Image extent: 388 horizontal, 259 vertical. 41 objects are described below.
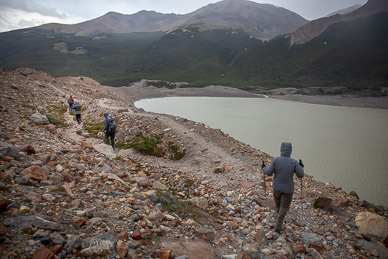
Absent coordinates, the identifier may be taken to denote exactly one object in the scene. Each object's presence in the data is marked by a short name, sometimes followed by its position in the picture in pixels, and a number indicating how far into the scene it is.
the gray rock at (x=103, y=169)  7.45
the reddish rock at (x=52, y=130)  11.78
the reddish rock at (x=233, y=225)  6.52
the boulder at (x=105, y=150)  10.76
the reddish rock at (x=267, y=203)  7.80
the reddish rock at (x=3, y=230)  3.53
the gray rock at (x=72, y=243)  3.81
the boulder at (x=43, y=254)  3.39
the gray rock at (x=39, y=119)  13.02
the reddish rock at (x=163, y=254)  4.34
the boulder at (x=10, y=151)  5.97
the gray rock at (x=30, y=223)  3.86
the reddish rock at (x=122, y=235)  4.46
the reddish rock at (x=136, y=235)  4.63
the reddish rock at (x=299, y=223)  7.05
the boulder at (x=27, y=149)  6.68
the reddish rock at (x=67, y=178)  5.95
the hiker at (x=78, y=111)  17.78
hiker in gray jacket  6.01
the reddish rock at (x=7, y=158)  5.78
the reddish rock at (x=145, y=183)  7.46
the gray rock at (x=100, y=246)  3.89
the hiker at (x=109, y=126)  12.69
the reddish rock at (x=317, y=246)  6.05
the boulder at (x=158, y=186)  7.61
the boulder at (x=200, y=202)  7.64
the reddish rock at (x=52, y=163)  6.43
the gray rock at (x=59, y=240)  3.81
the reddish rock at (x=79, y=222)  4.38
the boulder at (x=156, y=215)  5.50
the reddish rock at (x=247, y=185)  9.23
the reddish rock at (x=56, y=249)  3.64
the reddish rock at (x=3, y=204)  4.03
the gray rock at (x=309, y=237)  6.48
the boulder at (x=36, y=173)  5.43
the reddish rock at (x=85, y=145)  9.64
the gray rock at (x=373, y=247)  6.19
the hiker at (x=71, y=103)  21.26
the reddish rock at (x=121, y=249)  4.09
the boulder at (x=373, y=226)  6.83
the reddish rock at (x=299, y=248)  5.79
